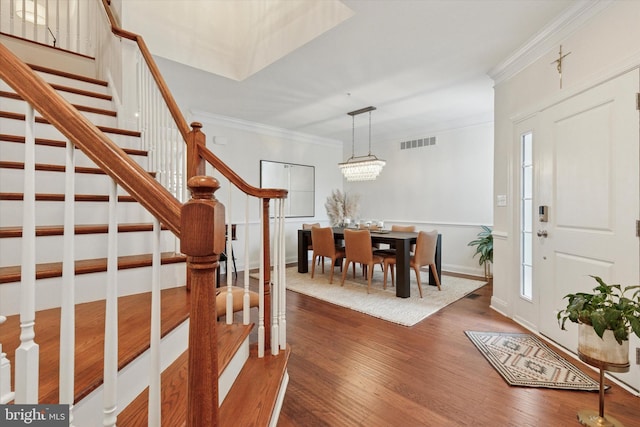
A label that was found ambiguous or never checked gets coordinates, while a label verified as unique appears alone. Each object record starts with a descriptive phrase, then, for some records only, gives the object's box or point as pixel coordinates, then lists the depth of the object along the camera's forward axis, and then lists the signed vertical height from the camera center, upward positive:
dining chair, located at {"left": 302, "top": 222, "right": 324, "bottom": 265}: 5.47 -0.30
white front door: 2.03 +0.13
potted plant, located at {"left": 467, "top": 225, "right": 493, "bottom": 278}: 4.72 -0.55
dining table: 3.90 -0.50
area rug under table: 3.39 -1.09
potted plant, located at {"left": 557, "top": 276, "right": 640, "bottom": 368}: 1.57 -0.59
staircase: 1.06 -0.48
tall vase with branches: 6.66 +0.10
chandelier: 4.96 +0.73
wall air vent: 6.12 +1.42
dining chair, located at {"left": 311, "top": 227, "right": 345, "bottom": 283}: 4.68 -0.51
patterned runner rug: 2.06 -1.14
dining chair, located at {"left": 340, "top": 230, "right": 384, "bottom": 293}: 4.15 -0.52
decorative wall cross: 2.61 +1.29
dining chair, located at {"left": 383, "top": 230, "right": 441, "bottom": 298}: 4.03 -0.57
